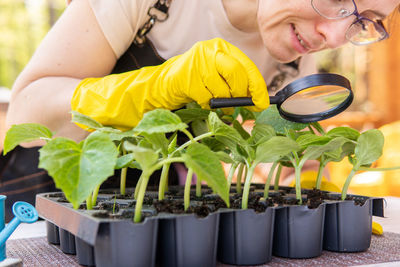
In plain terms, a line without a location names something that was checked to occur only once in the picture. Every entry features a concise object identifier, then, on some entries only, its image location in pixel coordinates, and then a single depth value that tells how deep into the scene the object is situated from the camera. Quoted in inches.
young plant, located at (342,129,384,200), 24.0
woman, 24.7
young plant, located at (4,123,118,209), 14.9
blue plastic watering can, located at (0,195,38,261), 17.6
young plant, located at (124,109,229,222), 15.9
